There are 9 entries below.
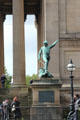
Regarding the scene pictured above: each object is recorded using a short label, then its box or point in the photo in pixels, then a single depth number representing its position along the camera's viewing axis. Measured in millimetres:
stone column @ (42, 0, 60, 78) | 48938
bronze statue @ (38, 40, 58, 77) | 37688
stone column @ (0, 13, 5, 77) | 65438
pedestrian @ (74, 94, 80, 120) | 31134
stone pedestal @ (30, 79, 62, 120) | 36281
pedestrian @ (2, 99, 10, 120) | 34741
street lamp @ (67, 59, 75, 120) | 34384
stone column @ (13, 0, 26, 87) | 49500
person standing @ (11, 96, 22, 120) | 35781
